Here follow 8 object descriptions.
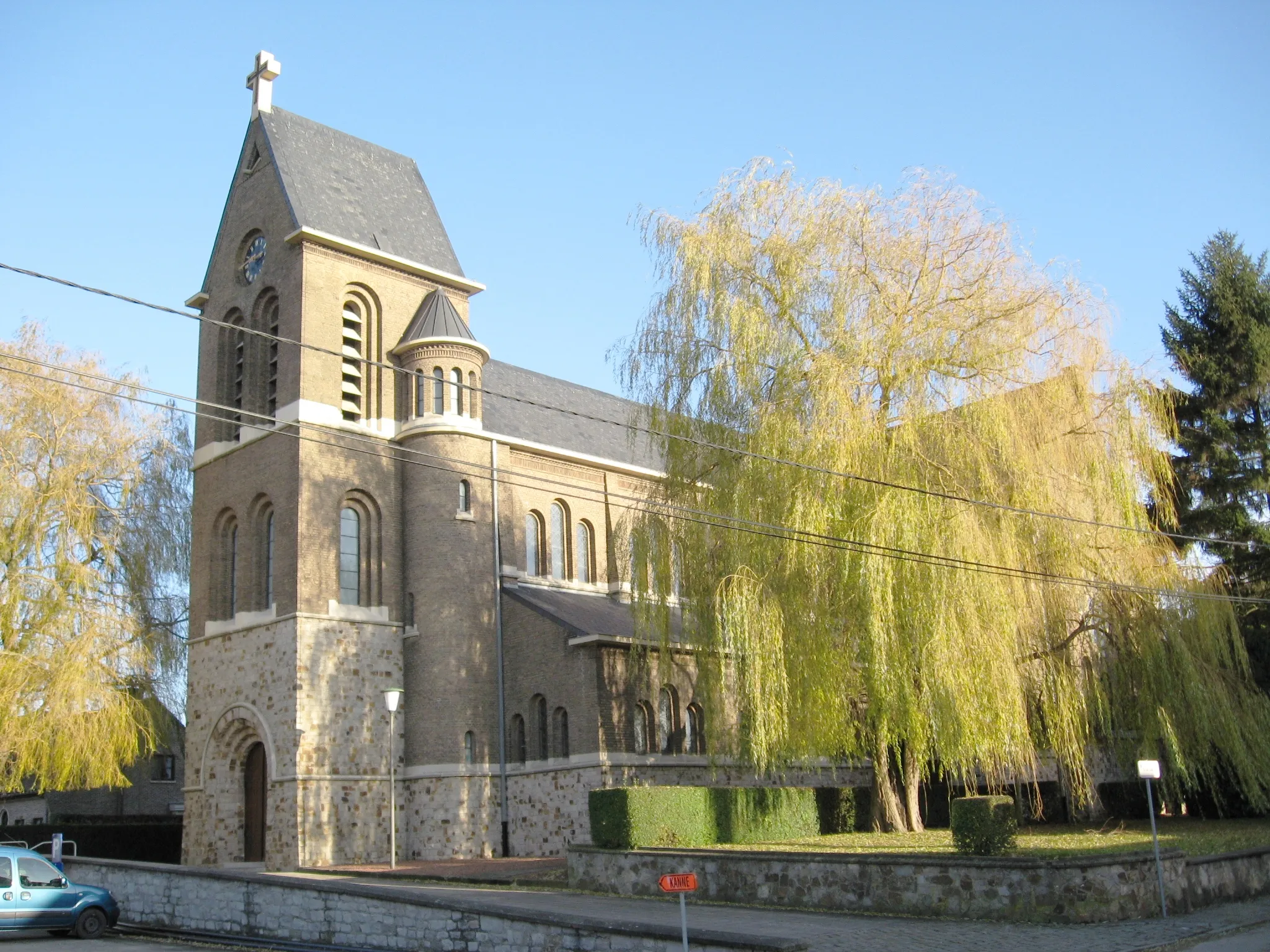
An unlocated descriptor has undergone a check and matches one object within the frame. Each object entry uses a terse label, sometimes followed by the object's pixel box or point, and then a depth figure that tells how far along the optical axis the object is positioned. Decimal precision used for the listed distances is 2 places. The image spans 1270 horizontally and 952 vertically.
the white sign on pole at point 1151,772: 14.48
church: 26.09
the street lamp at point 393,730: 22.44
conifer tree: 27.89
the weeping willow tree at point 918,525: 18.03
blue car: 16.39
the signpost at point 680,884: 10.02
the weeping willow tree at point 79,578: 26.33
